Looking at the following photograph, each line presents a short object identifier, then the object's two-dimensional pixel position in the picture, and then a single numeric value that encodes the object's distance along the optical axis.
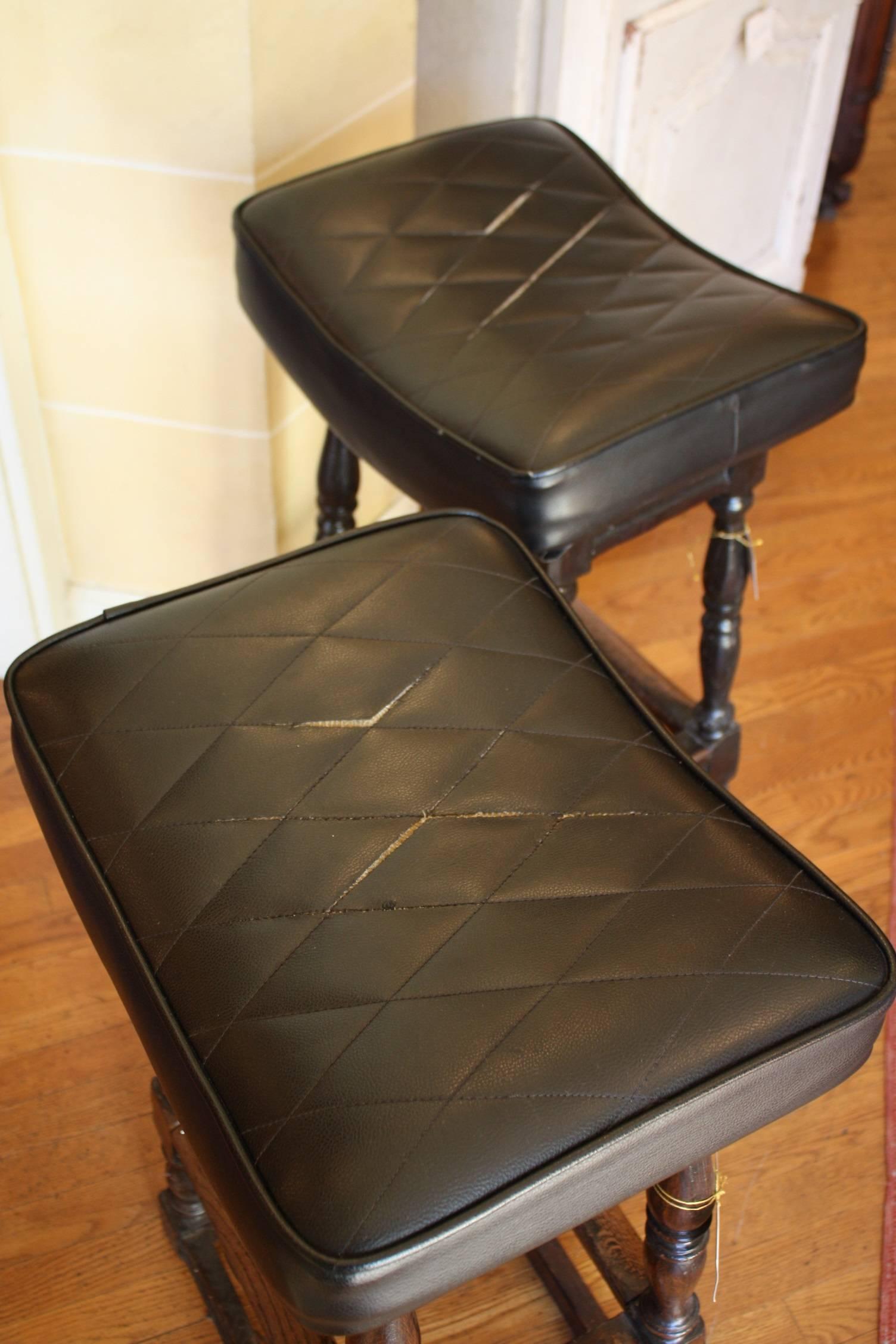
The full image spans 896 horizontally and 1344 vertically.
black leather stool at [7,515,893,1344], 0.56
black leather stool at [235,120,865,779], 0.93
